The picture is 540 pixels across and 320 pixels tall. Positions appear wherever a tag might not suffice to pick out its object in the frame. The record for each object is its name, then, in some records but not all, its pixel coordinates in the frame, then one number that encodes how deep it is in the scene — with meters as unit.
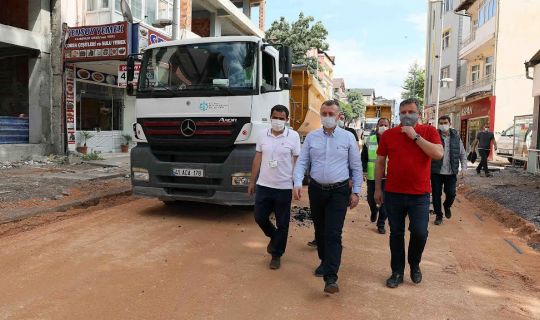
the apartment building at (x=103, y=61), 12.98
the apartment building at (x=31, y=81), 13.47
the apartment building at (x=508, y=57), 22.48
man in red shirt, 3.97
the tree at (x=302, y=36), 31.45
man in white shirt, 4.49
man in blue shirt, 4.00
